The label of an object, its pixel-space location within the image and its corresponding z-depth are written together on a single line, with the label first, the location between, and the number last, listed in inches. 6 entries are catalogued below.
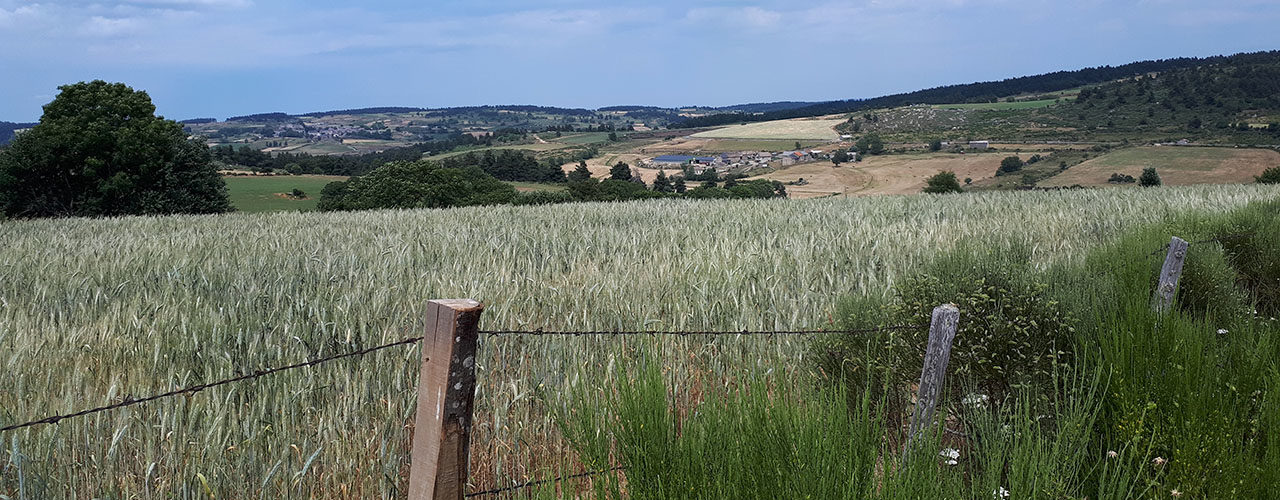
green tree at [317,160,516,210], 1604.3
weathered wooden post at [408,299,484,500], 87.7
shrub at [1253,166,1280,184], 1501.6
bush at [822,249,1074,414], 150.7
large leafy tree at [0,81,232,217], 1317.7
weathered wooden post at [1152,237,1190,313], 185.3
